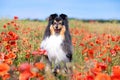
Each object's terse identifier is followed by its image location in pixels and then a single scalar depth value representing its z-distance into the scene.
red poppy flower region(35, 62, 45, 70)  3.43
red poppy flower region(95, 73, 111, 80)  2.98
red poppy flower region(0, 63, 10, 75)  3.22
